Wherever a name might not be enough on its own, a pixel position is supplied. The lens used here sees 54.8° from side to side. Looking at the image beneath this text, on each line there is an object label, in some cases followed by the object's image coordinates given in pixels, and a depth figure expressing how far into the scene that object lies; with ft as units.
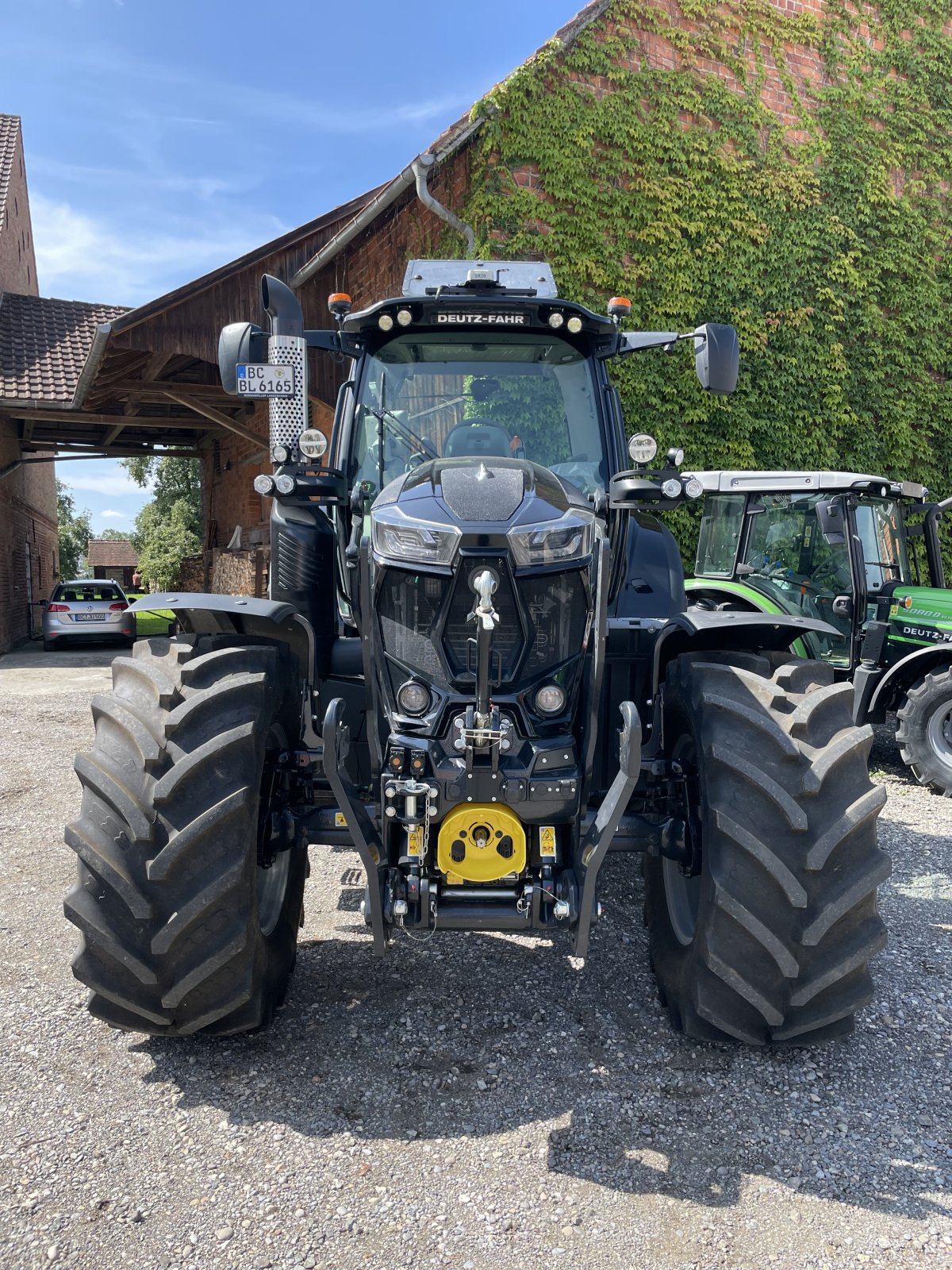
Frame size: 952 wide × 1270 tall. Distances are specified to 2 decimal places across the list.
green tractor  22.17
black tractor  8.54
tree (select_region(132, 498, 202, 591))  118.62
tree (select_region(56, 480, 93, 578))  213.25
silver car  56.80
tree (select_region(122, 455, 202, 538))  132.46
